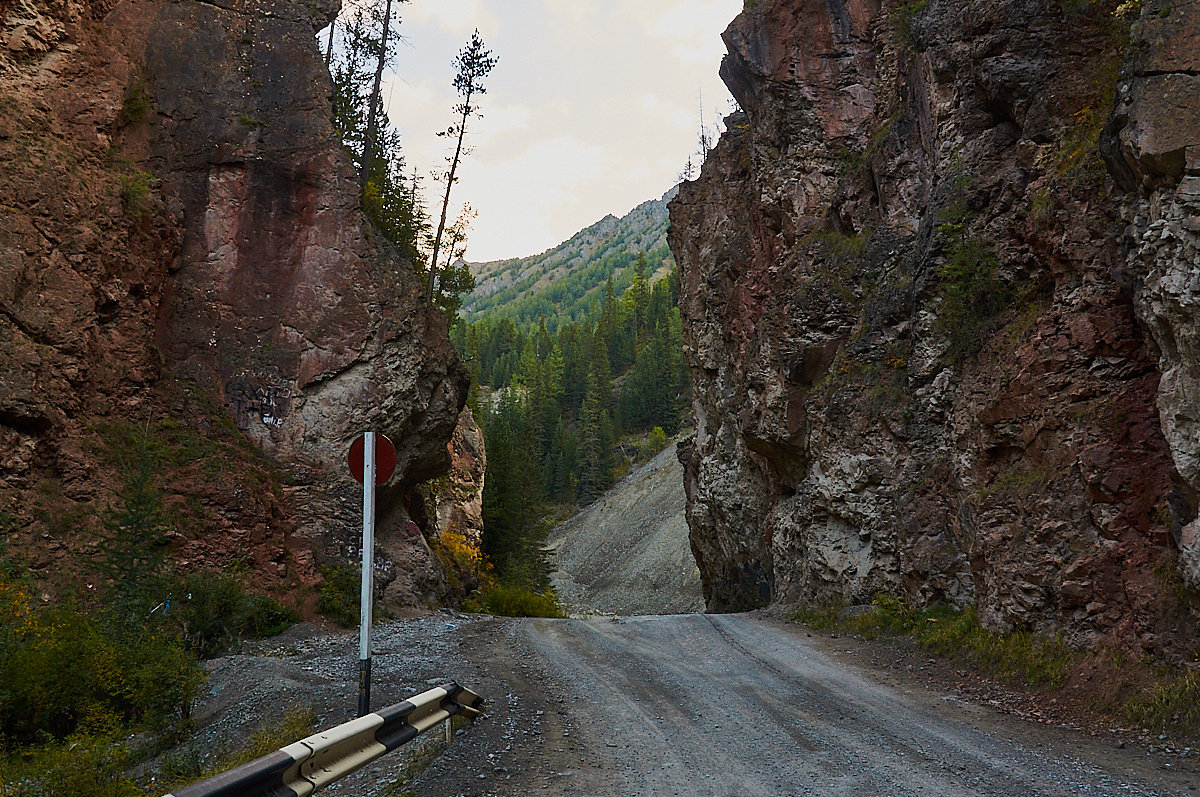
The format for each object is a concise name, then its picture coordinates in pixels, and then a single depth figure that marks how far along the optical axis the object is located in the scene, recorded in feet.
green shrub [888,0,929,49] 64.22
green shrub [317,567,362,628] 57.52
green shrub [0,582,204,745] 27.20
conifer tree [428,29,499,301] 101.36
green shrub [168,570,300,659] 44.45
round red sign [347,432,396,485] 22.18
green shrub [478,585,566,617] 87.56
